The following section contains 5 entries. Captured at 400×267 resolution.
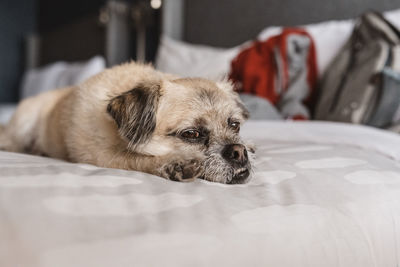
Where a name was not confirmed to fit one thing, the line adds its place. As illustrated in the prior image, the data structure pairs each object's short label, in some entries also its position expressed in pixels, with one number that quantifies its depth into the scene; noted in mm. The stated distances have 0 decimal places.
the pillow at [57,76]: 1861
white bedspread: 372
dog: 577
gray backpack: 846
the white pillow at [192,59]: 1299
